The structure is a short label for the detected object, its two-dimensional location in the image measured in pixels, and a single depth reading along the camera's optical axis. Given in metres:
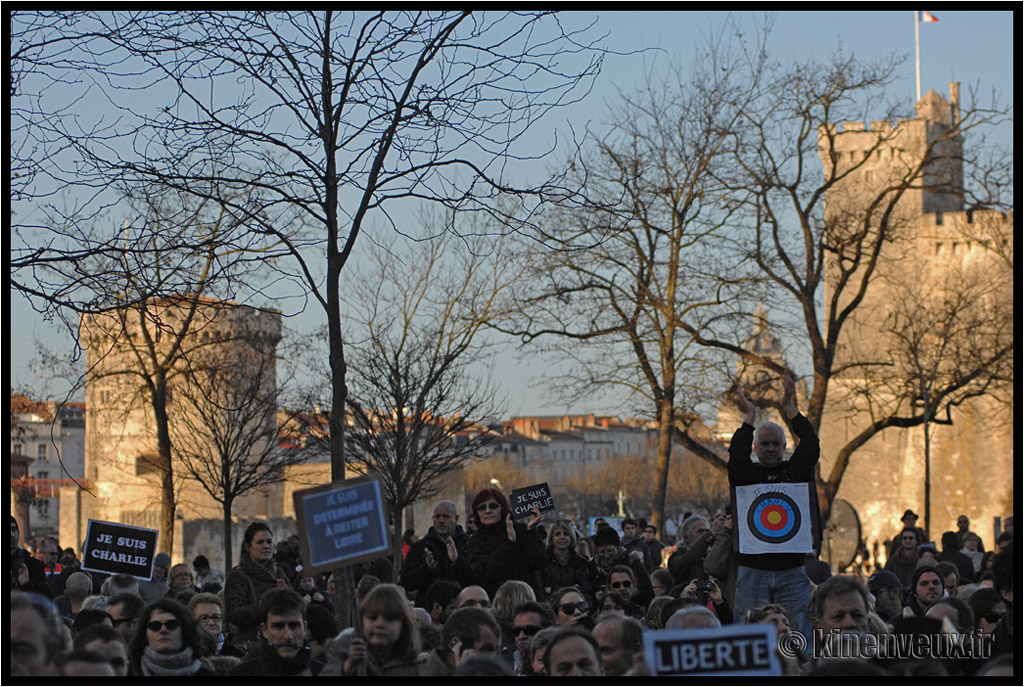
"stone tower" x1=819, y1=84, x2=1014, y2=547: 59.09
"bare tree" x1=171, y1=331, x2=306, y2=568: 28.92
